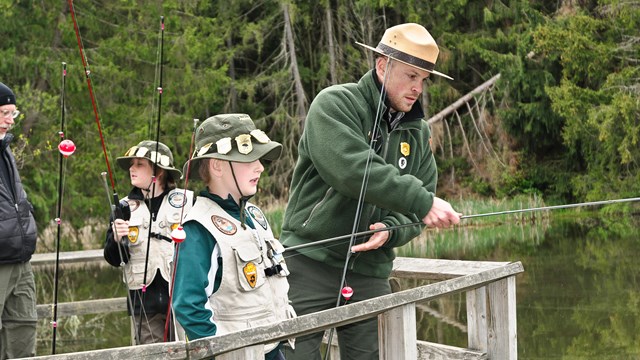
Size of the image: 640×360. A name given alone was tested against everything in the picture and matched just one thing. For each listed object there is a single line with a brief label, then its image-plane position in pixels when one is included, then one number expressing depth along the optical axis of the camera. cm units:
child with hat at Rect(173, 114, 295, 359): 441
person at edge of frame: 671
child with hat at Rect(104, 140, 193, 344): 754
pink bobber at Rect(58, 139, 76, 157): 486
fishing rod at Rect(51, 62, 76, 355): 487
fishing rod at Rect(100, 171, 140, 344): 692
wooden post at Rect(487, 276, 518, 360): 687
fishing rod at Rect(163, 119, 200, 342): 429
